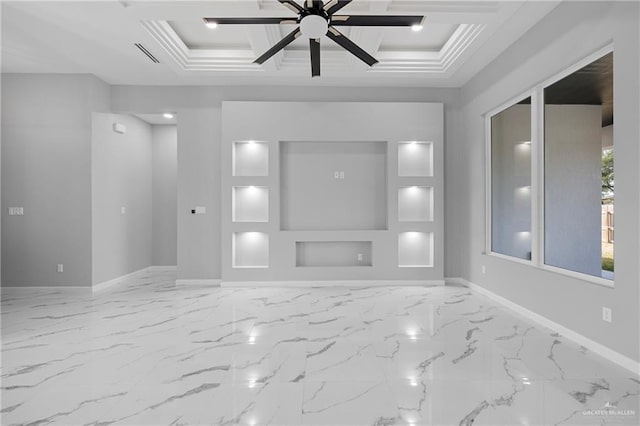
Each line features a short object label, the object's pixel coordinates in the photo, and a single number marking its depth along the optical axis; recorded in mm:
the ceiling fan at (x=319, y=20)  3020
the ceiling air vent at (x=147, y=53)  4462
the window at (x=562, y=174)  3068
